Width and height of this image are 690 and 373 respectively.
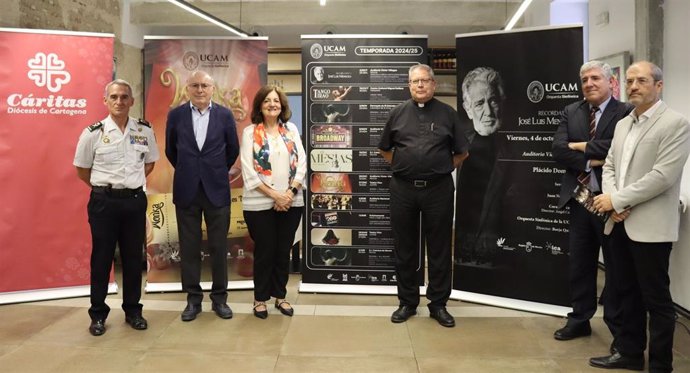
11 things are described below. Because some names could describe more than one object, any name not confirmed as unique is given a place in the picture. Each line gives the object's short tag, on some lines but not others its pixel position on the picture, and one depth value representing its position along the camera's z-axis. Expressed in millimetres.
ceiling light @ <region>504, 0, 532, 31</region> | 4518
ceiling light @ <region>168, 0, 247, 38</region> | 5519
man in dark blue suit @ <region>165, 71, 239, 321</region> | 3711
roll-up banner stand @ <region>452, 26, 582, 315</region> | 3768
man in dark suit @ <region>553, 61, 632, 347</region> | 3154
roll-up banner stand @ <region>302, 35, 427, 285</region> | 4379
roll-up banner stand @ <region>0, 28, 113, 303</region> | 4090
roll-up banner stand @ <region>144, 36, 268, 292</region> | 4453
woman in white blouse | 3709
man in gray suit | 2627
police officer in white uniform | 3426
